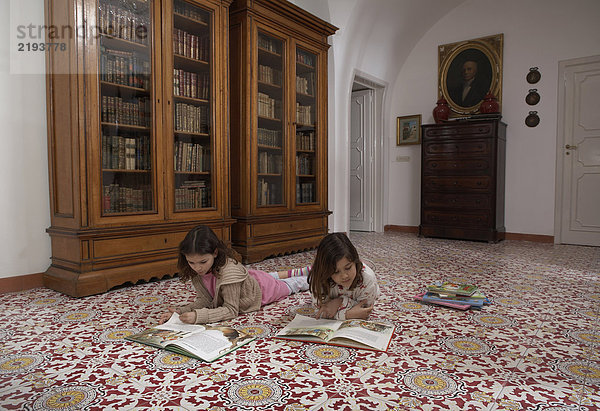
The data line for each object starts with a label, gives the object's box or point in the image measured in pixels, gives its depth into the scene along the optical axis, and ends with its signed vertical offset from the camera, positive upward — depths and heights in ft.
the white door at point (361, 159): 23.29 +1.69
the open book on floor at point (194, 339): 5.82 -2.25
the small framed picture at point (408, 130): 22.29 +3.21
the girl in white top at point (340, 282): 6.50 -1.57
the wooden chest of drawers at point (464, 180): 18.48 +0.42
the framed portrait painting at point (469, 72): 19.89 +5.77
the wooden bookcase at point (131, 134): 9.33 +1.36
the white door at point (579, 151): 17.70 +1.63
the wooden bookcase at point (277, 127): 13.25 +2.14
